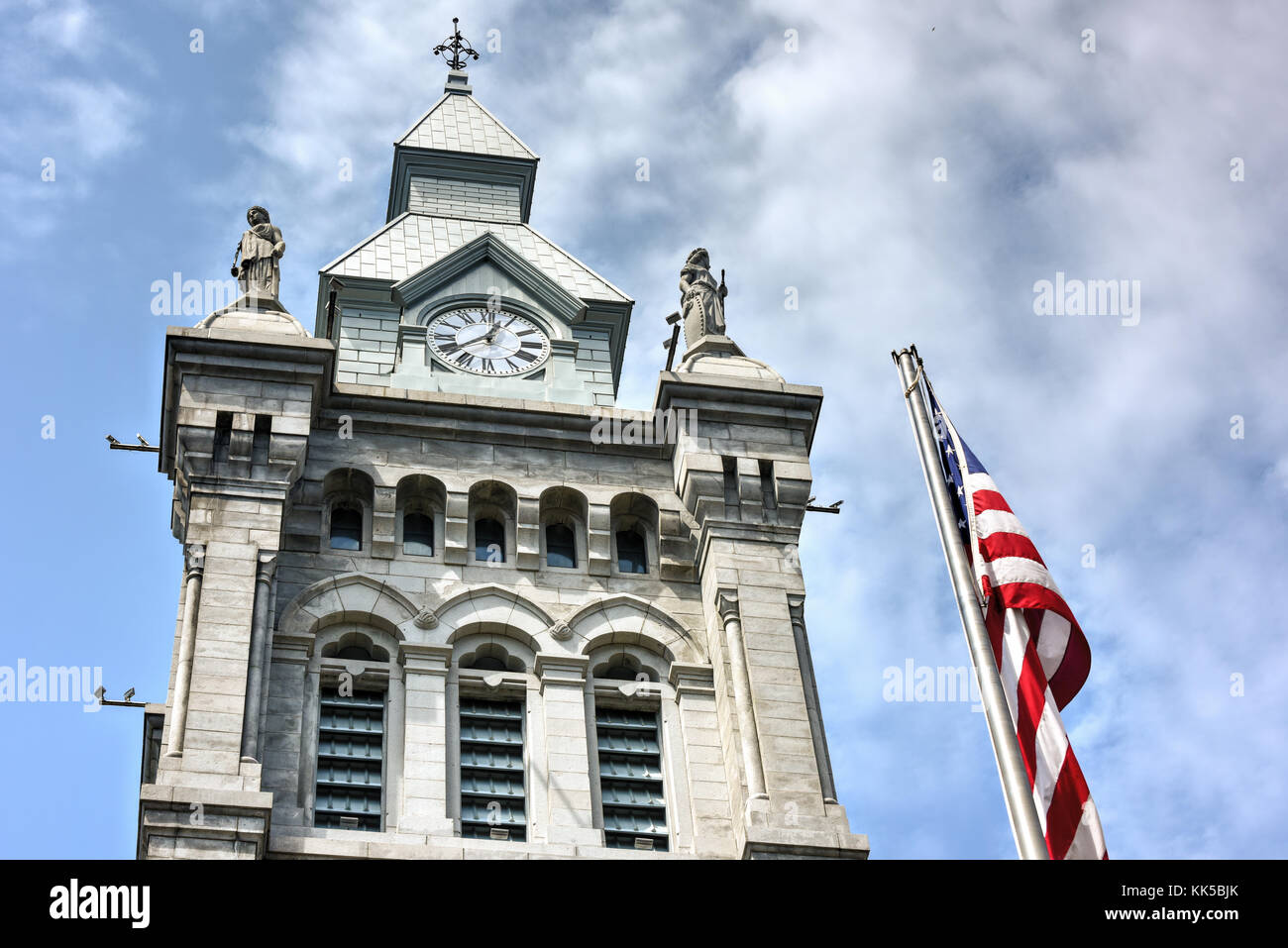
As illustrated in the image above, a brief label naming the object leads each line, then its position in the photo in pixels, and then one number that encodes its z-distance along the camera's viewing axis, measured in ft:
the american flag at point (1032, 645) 84.58
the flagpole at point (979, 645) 76.28
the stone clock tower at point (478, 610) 107.34
